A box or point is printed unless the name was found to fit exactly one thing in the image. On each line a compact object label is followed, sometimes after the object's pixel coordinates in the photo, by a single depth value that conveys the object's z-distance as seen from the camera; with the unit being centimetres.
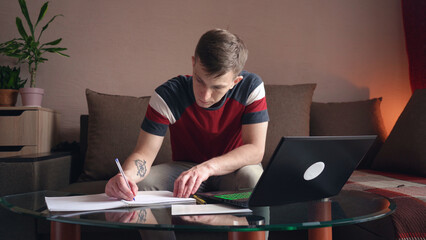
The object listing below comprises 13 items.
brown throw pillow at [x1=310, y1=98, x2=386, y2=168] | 220
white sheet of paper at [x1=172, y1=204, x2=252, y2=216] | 77
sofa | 170
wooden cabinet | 204
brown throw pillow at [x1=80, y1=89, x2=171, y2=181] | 196
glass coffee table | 67
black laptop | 76
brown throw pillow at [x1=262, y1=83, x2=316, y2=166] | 205
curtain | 248
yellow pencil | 90
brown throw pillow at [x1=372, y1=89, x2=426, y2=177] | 182
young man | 117
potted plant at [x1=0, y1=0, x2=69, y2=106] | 212
